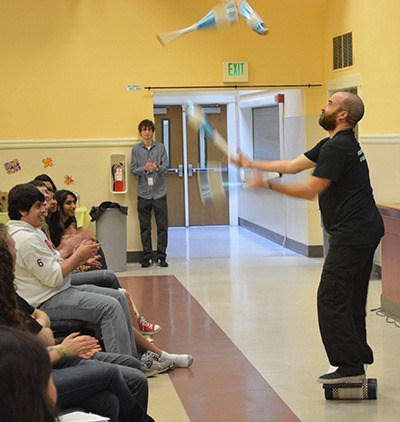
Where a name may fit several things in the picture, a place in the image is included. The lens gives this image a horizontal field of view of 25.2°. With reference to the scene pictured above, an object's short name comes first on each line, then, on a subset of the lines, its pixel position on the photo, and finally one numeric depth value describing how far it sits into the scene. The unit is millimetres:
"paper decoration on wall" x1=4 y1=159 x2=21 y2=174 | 10961
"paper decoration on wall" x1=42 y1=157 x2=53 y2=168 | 11000
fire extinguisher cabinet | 11000
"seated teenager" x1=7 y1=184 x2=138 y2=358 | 4949
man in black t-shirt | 5027
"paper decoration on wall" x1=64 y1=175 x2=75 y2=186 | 11047
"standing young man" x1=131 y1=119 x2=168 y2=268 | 10883
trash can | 10680
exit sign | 11172
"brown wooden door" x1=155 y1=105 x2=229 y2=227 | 15531
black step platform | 5152
